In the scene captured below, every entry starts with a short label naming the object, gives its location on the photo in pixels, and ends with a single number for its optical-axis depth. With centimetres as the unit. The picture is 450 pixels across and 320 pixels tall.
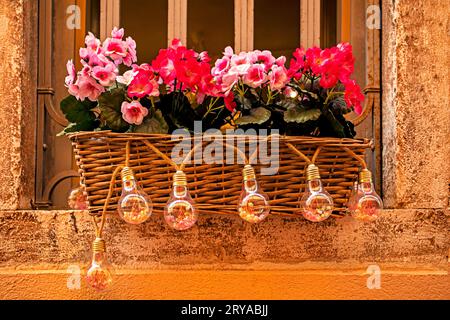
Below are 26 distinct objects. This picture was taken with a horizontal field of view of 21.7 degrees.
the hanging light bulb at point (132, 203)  209
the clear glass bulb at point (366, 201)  215
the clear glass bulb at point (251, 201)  210
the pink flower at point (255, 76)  218
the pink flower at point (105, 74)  218
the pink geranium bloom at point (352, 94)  219
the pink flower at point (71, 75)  220
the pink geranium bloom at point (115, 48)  220
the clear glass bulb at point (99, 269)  208
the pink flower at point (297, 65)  221
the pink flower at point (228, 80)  217
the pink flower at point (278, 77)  218
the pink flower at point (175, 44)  220
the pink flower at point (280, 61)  220
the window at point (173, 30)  252
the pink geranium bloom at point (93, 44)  219
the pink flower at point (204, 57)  222
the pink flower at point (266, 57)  220
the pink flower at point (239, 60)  219
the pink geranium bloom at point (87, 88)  219
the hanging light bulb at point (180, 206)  208
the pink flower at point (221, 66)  218
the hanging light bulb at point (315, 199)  212
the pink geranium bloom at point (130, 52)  222
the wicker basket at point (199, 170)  218
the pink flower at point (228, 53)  220
